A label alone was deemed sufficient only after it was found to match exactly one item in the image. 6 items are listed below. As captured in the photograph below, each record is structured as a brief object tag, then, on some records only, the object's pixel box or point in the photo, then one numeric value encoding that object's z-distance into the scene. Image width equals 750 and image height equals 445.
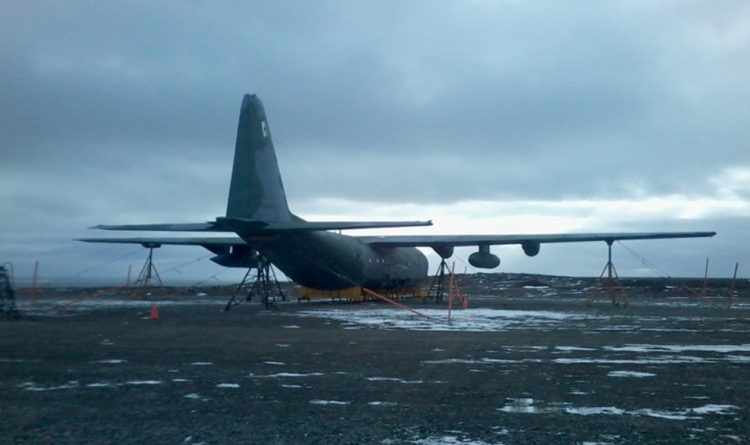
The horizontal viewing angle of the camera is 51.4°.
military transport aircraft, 27.72
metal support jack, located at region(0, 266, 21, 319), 25.15
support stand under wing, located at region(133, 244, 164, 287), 37.43
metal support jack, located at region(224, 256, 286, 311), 30.97
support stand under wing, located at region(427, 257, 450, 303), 38.75
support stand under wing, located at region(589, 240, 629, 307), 35.11
